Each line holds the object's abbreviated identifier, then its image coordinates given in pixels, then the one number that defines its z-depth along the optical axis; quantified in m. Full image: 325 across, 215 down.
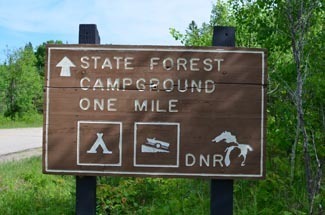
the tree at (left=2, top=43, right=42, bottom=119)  35.12
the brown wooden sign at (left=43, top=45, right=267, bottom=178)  2.91
